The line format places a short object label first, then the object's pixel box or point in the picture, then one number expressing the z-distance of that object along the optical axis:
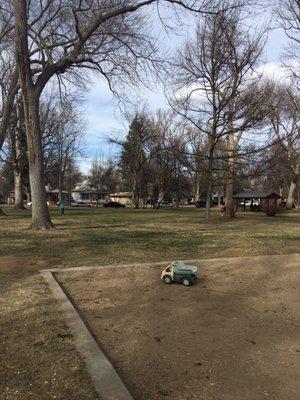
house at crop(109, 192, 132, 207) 111.75
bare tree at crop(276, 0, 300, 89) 27.70
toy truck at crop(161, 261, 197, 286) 7.99
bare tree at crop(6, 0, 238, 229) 17.06
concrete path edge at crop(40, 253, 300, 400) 3.97
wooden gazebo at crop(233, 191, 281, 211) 57.01
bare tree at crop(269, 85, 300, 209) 38.91
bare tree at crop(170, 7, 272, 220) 25.41
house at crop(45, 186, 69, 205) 104.69
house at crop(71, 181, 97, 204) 110.94
